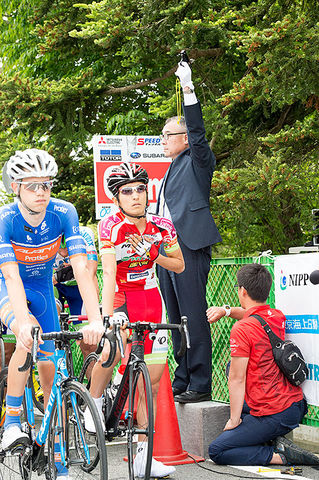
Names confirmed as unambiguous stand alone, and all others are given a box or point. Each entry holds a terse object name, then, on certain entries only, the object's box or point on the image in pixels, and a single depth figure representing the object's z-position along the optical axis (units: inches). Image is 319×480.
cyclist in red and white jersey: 222.1
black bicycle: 199.9
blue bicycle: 185.9
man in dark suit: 268.4
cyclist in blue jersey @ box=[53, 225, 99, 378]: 324.2
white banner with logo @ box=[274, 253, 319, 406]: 242.2
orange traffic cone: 244.7
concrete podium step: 256.8
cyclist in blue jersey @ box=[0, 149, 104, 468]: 194.9
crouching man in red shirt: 237.5
